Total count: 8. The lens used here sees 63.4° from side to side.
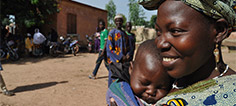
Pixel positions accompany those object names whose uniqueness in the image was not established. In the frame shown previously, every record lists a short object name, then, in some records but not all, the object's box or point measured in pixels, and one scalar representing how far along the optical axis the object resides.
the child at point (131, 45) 3.89
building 13.25
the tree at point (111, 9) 47.81
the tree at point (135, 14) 39.97
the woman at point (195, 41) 0.82
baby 1.19
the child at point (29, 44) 10.99
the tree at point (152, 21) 40.91
